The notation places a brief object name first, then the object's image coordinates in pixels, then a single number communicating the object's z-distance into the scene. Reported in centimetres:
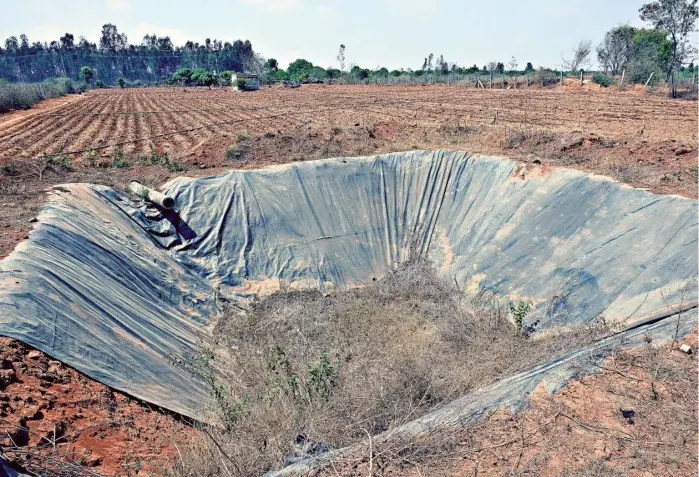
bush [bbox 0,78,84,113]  3003
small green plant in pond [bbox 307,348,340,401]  573
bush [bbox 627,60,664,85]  2889
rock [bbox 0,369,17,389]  426
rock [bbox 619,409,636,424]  458
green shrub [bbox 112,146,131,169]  1325
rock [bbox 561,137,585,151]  1186
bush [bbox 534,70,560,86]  3496
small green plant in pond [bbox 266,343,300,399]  569
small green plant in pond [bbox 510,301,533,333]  795
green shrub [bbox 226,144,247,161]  1389
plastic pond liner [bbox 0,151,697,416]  575
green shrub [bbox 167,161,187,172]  1249
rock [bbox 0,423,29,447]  361
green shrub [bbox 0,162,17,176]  1092
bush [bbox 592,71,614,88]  3133
